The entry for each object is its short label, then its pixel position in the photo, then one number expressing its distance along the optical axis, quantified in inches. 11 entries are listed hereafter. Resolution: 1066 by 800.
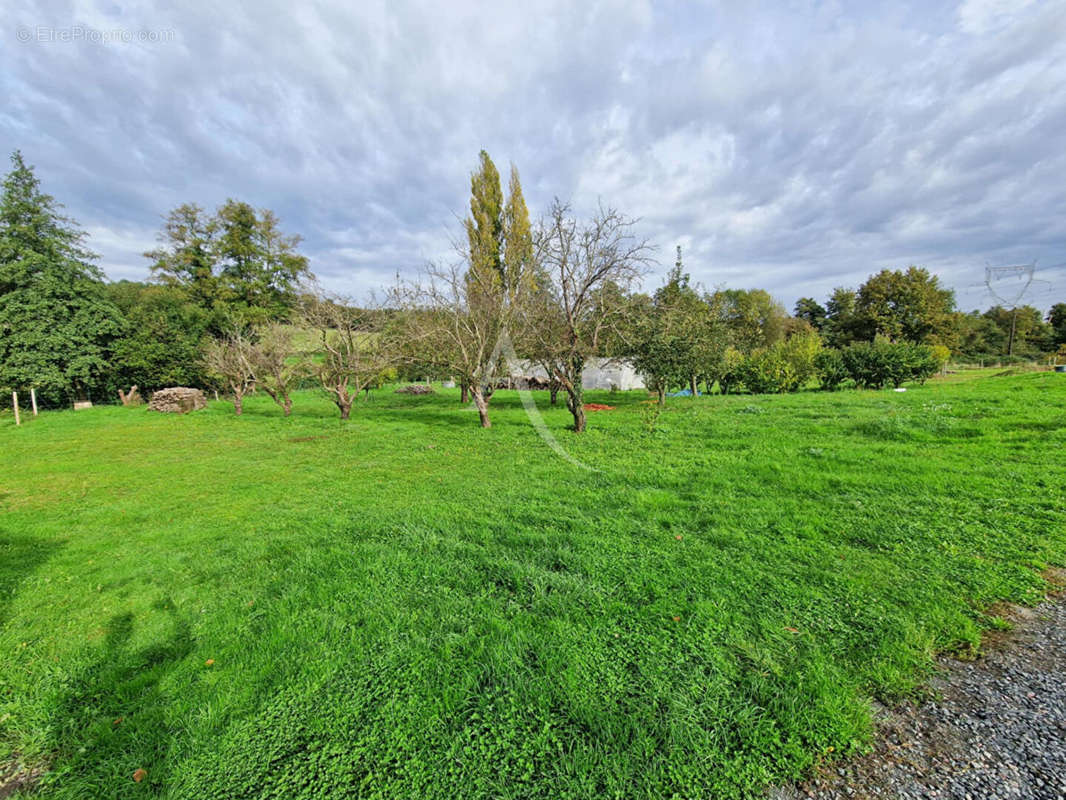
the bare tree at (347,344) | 583.2
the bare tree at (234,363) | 708.7
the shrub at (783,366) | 820.0
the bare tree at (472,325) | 505.0
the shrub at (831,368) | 852.0
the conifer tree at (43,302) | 749.3
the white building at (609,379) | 1146.7
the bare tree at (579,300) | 415.8
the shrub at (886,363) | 788.0
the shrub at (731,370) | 867.4
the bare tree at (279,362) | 675.4
